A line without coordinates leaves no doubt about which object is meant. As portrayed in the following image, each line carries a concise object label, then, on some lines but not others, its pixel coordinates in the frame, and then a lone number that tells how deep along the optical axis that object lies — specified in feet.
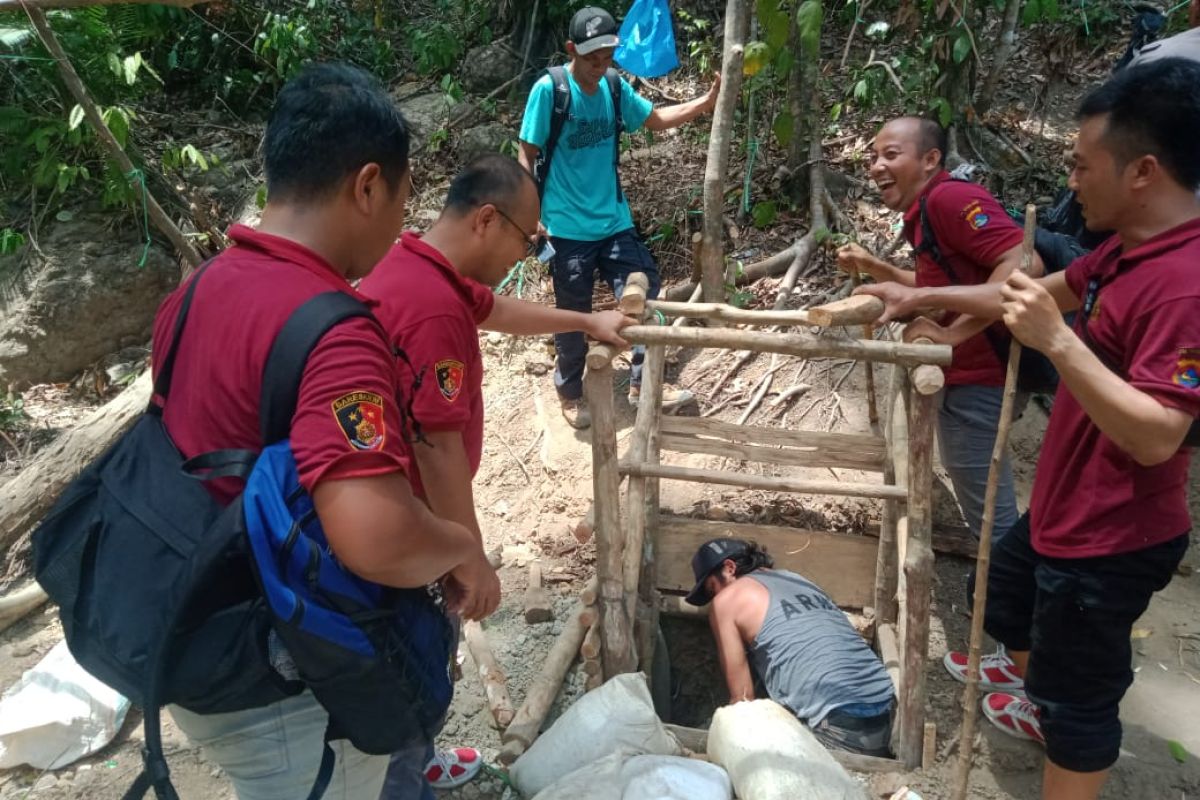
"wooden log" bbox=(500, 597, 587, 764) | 8.85
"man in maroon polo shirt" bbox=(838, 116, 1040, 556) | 9.43
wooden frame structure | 7.89
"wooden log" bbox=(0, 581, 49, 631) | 11.74
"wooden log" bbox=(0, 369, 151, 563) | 12.57
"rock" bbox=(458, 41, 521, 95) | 26.53
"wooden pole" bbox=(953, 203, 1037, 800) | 6.75
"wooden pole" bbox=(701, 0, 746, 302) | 14.67
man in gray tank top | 9.57
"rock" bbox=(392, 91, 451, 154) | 25.52
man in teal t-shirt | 14.47
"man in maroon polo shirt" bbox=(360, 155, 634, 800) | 6.57
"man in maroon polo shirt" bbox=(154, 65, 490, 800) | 4.22
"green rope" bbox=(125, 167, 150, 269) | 14.08
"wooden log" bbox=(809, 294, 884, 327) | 7.63
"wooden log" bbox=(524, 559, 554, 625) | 11.53
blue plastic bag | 17.20
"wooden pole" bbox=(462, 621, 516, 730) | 9.29
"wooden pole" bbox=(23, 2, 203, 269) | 11.82
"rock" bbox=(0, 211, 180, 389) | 20.07
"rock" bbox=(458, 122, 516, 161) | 24.11
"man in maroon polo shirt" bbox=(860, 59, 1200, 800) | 6.01
